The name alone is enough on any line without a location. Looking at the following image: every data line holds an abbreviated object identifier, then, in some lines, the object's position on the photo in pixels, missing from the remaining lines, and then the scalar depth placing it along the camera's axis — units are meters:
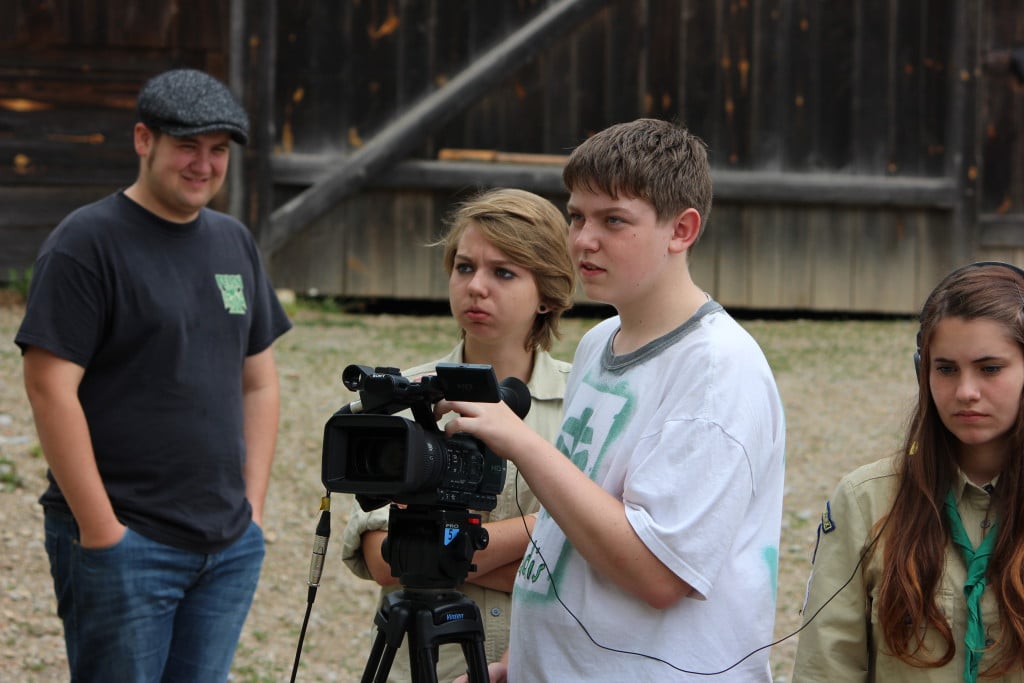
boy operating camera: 3.84
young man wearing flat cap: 5.82
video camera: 3.90
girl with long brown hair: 4.24
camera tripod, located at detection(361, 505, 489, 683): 4.12
